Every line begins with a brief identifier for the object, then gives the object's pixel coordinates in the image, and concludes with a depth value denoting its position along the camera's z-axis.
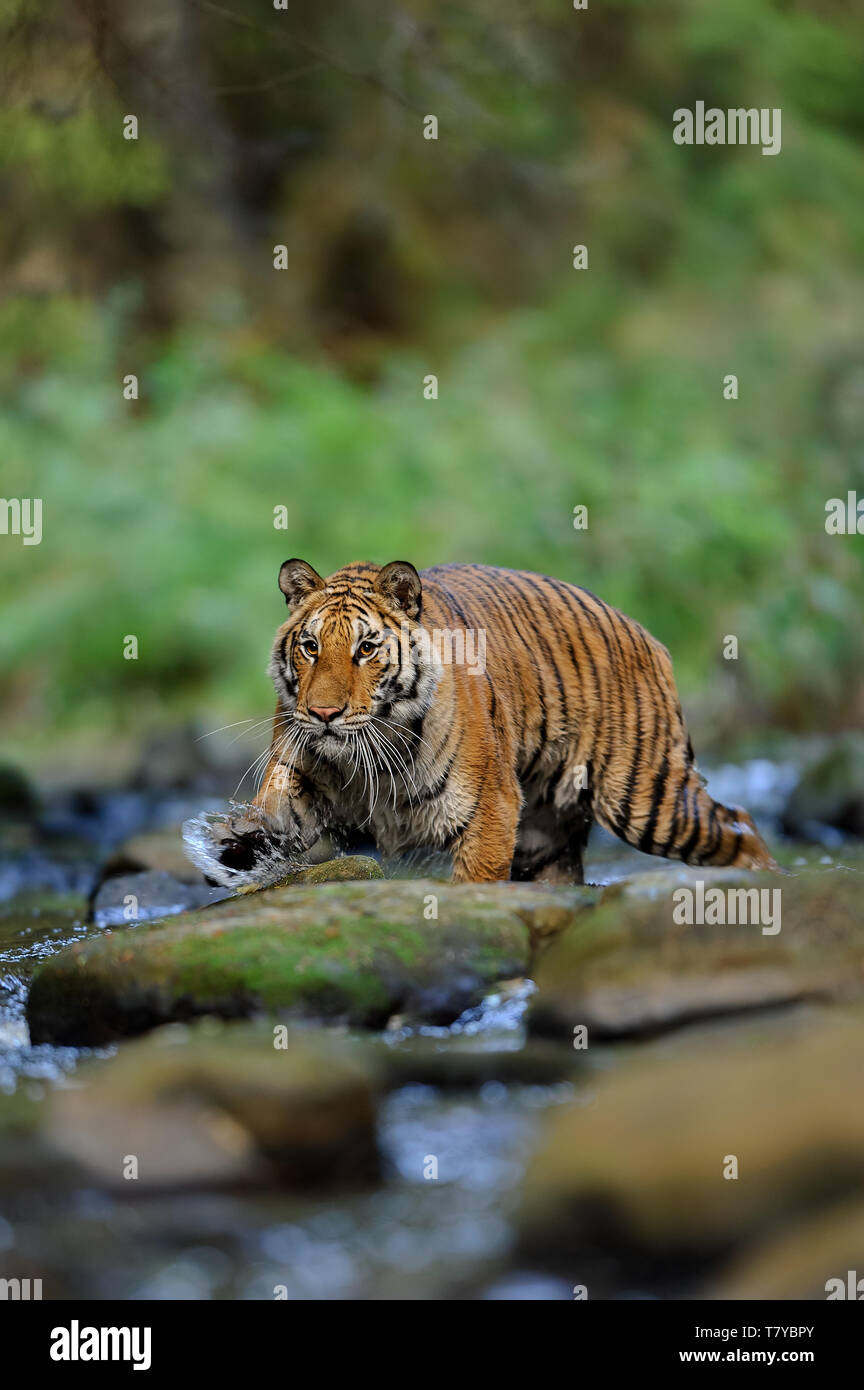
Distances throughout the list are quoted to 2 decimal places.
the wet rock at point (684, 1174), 5.45
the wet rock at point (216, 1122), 6.06
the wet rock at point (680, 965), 7.19
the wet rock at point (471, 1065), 7.14
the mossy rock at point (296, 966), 7.72
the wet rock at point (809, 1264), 5.18
